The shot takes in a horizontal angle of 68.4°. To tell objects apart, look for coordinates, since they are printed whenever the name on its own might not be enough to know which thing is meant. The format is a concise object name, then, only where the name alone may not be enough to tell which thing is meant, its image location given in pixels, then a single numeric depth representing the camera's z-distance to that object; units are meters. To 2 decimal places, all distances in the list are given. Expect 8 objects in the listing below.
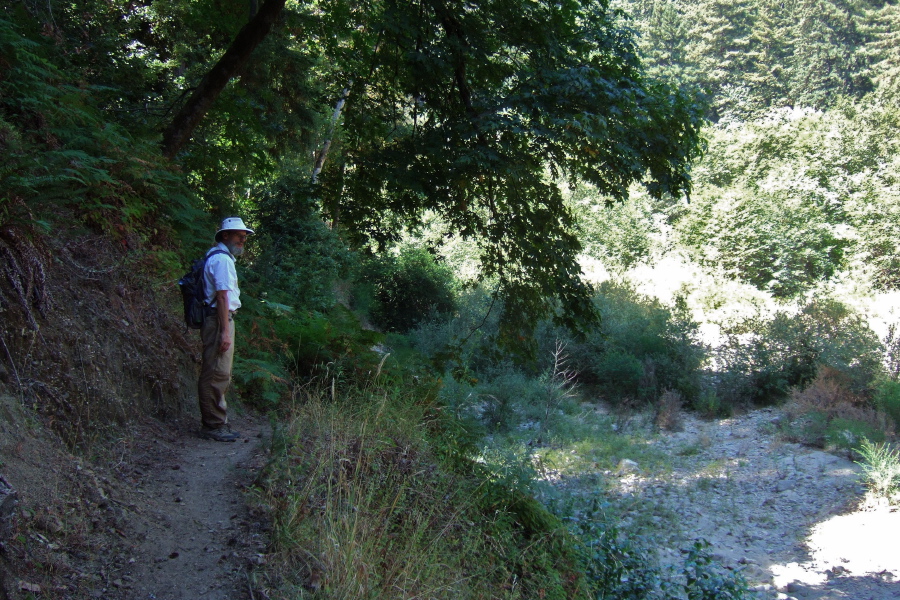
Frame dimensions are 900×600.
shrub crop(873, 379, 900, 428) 12.59
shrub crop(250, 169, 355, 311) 15.52
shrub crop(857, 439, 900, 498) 10.21
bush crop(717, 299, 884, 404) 14.91
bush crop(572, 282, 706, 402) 16.80
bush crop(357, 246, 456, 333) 22.47
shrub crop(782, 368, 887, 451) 12.34
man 5.66
